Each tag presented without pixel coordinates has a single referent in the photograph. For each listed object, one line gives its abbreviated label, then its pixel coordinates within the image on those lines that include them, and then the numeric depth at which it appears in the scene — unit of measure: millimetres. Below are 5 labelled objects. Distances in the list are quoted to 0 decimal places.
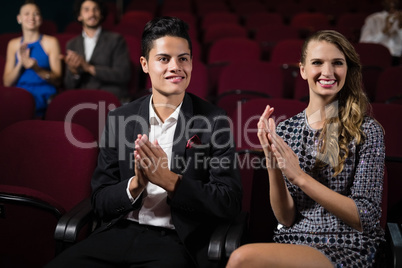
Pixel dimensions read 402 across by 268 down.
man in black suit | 1418
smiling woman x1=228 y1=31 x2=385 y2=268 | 1367
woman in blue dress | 3229
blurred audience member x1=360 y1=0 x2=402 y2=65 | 4762
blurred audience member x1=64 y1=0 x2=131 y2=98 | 3207
